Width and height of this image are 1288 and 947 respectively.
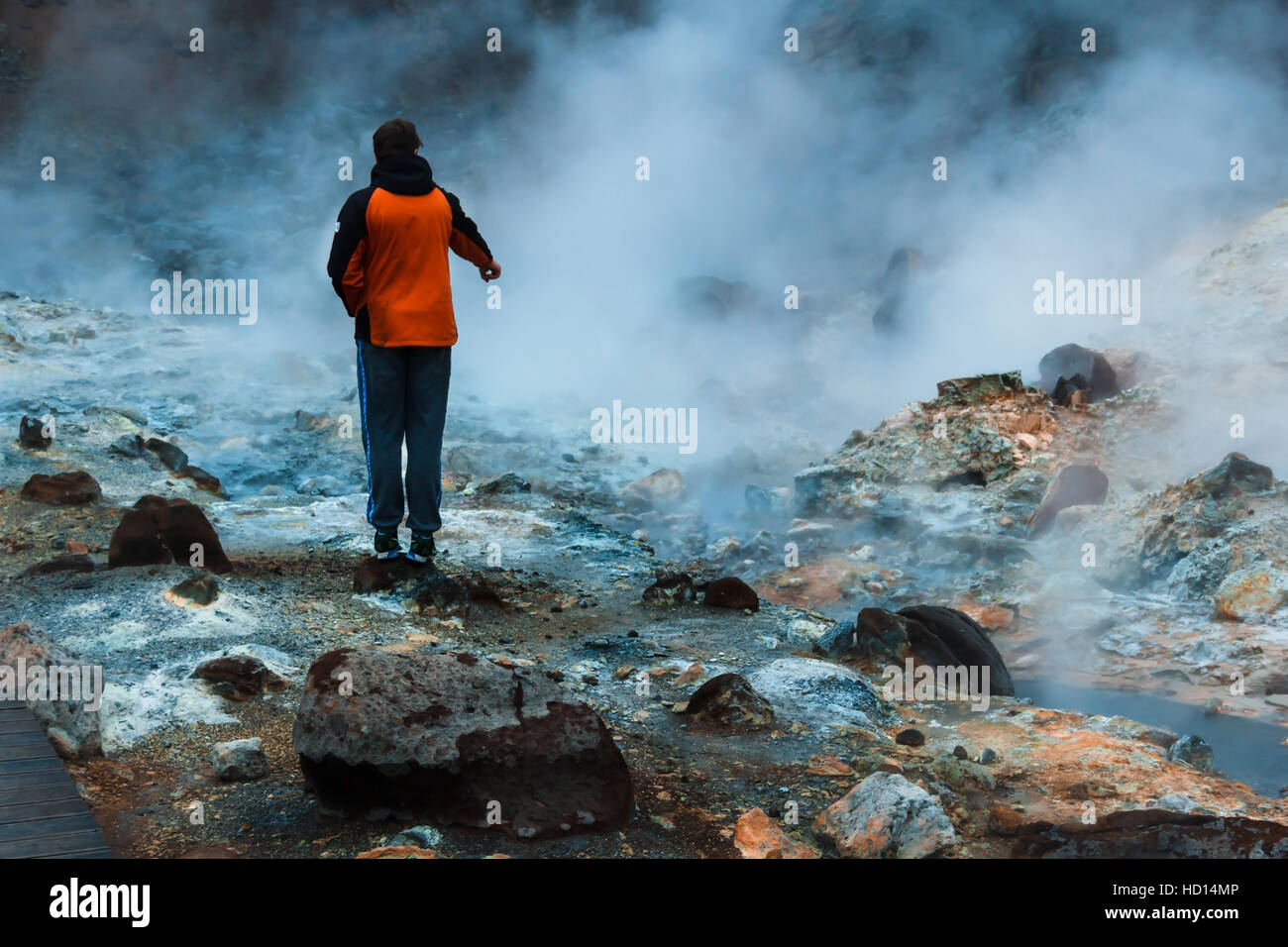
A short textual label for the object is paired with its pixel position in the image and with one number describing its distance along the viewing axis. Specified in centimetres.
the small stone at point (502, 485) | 626
